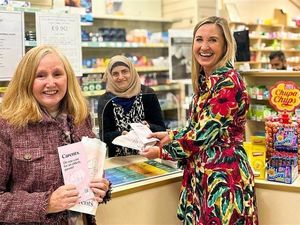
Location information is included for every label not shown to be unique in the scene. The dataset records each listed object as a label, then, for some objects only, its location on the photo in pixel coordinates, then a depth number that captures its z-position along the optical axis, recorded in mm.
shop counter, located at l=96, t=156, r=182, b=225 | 1711
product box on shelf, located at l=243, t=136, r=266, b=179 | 1860
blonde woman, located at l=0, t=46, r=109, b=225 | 1190
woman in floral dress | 1543
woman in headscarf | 2116
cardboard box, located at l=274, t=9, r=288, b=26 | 8283
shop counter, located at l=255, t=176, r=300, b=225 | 1751
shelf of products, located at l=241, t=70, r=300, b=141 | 2866
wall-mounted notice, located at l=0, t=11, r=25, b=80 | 2544
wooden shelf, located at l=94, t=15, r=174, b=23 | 4429
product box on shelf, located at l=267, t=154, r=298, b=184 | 1753
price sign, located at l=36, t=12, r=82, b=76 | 2668
